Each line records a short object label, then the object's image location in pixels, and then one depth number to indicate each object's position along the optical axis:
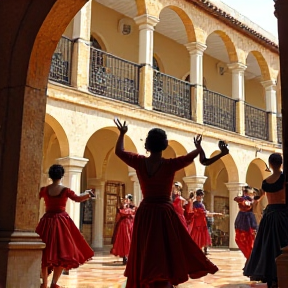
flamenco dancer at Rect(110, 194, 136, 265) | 10.88
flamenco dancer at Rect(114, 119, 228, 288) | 4.00
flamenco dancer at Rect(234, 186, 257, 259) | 8.78
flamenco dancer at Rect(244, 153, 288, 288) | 5.57
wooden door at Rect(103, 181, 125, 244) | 16.86
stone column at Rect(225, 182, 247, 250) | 16.98
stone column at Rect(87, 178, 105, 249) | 15.95
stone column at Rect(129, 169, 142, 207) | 13.41
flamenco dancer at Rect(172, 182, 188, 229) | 9.92
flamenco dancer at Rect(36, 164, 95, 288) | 5.81
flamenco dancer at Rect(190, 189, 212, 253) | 13.09
